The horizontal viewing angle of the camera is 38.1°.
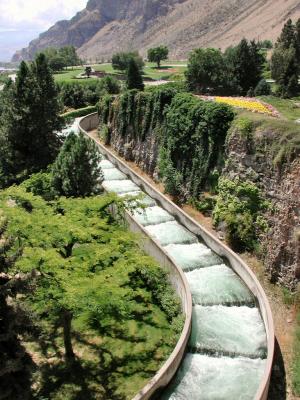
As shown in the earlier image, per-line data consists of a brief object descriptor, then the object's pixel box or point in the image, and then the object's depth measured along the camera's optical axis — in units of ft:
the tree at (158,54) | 401.29
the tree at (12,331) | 40.78
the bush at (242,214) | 76.07
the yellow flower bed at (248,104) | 93.81
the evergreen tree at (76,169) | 85.61
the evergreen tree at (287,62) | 157.89
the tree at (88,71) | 345.66
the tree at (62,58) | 425.69
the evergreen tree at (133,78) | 198.36
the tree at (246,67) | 173.47
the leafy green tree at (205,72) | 183.21
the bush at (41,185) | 86.48
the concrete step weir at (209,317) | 51.39
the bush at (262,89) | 157.48
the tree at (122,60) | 355.11
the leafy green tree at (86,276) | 45.52
